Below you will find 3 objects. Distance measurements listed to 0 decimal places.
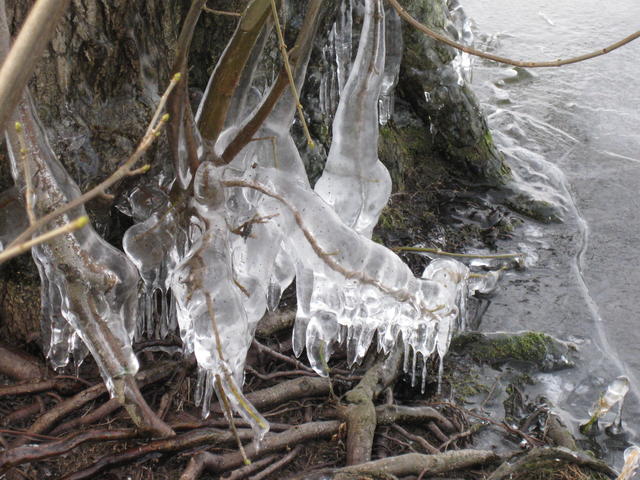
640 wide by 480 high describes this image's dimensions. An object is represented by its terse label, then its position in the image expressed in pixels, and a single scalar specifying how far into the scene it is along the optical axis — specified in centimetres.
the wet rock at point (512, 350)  360
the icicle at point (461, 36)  504
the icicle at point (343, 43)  368
